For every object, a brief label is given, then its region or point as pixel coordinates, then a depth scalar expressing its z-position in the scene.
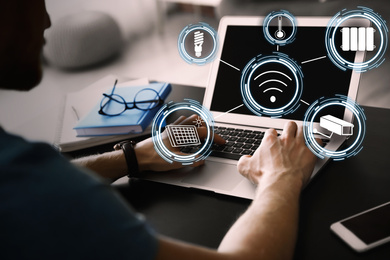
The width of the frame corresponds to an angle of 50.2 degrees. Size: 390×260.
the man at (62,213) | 0.55
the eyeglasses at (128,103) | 1.36
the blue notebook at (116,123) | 1.28
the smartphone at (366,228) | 0.77
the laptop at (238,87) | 1.05
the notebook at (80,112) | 1.29
